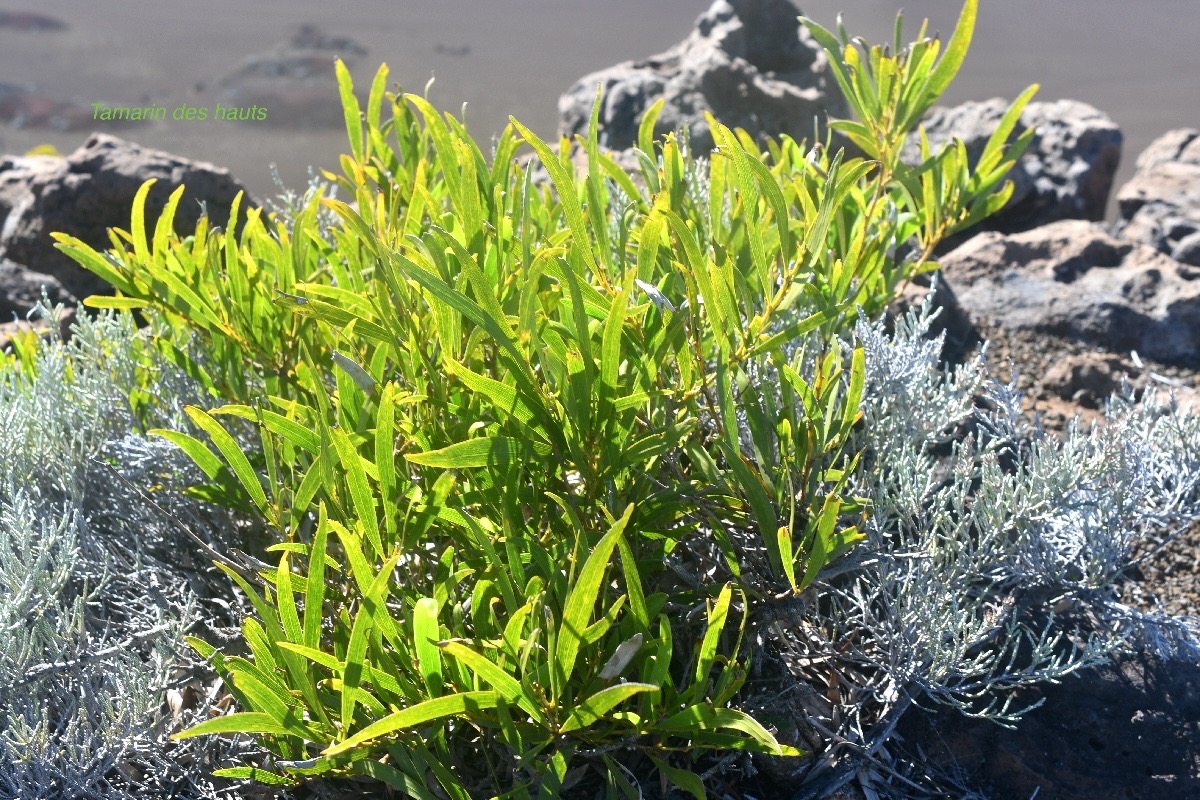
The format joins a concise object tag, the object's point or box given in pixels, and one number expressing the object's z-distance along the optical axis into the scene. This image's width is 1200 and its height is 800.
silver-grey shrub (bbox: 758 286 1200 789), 1.41
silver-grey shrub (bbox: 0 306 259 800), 1.35
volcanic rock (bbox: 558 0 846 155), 3.54
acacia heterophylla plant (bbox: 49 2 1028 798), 1.08
